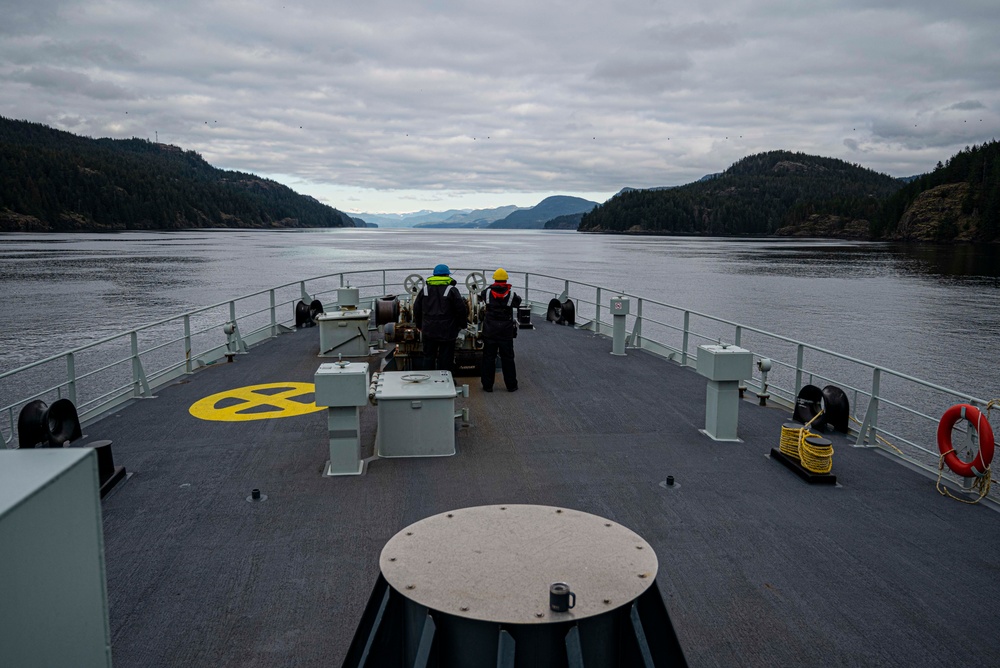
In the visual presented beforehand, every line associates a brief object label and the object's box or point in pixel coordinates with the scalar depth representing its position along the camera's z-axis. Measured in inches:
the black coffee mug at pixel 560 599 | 103.3
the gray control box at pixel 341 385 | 242.1
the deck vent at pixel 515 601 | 103.7
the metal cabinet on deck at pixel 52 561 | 55.1
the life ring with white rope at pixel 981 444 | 234.7
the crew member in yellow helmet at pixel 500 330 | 366.9
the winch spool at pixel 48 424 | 254.5
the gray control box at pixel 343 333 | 494.3
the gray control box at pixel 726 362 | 288.5
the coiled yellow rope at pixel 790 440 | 272.4
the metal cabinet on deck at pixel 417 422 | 276.7
